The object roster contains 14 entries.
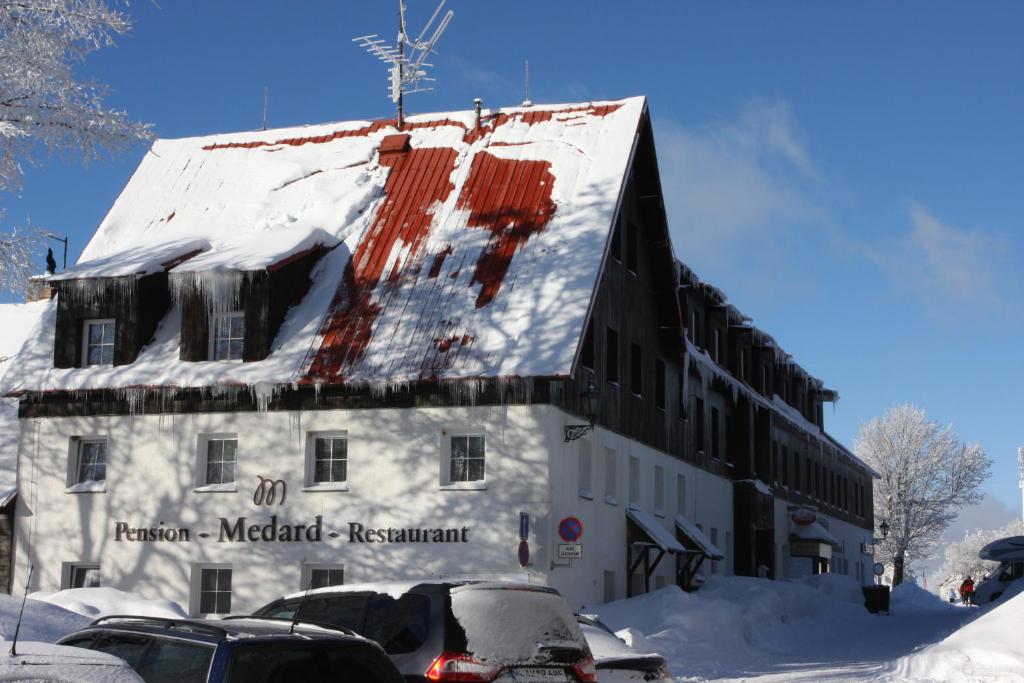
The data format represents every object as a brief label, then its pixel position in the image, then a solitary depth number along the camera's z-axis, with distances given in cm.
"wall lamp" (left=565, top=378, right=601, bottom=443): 2477
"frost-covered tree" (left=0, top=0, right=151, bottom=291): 1859
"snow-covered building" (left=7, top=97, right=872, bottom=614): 2442
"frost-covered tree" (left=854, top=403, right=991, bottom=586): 7731
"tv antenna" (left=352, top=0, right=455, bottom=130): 3269
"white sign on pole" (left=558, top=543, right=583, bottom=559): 2298
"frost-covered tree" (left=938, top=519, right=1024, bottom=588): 11541
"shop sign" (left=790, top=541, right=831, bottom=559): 4709
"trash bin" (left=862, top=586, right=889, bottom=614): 4394
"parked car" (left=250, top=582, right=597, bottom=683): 1033
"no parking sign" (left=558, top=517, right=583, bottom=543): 2289
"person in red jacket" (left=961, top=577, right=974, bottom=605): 5494
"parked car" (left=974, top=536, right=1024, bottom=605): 4816
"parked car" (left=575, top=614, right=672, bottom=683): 1259
